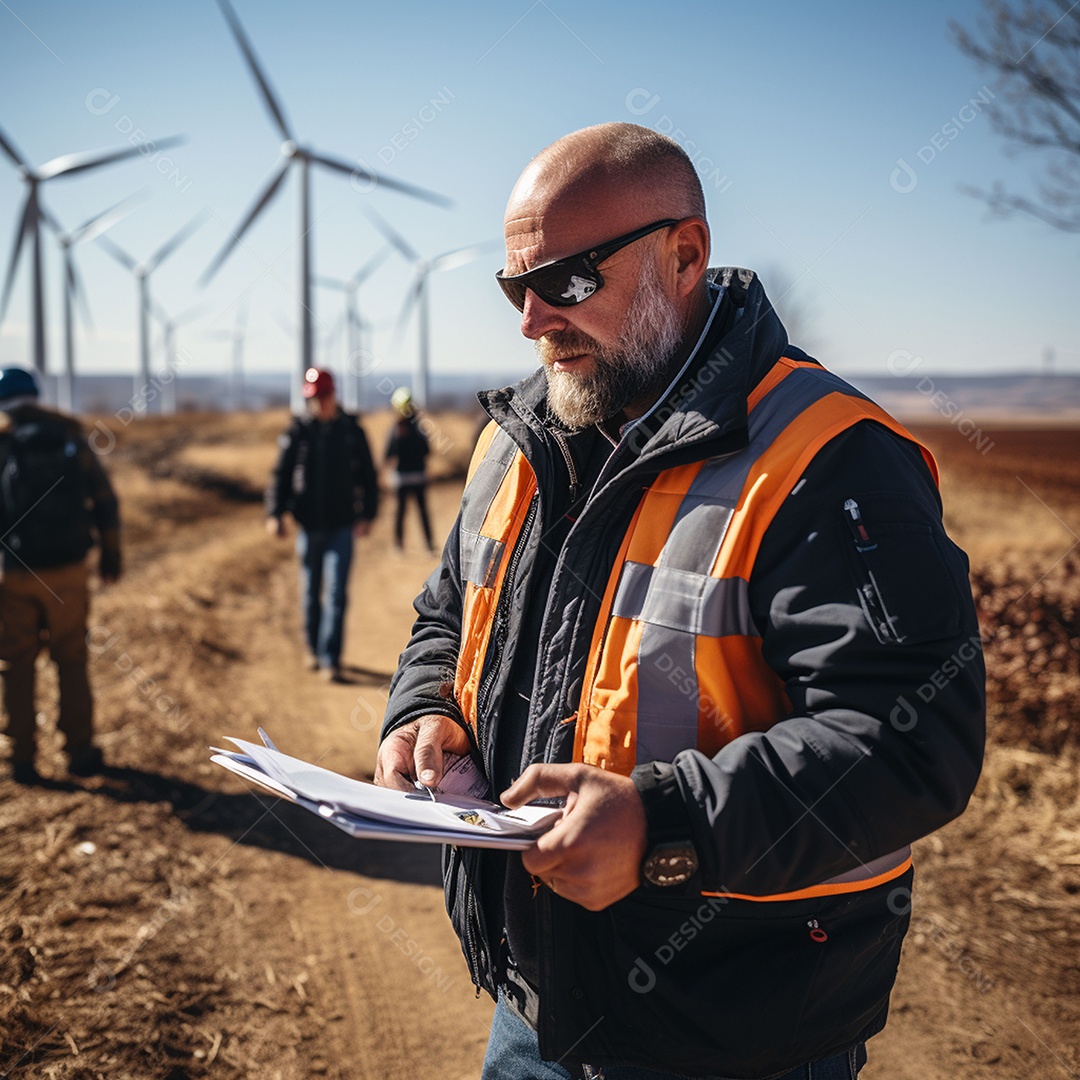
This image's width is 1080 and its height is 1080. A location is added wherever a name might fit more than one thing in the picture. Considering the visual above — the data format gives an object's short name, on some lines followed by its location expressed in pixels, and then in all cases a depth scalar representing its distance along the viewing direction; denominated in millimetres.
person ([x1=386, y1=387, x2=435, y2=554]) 13055
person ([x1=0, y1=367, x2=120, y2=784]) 5660
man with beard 1383
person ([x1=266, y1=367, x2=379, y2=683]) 7904
